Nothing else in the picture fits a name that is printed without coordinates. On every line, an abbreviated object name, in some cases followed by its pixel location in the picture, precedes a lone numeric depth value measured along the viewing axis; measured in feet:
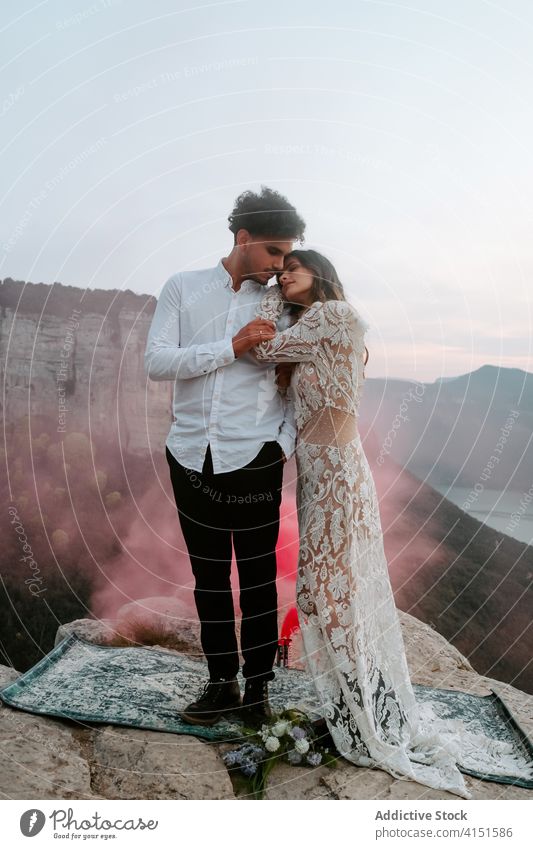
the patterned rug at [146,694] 10.89
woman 9.66
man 10.07
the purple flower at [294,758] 9.73
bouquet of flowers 9.64
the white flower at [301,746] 9.66
